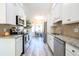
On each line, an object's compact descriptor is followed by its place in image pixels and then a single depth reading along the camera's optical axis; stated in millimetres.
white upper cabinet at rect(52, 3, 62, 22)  2080
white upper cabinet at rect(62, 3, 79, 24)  1128
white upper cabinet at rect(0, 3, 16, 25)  1570
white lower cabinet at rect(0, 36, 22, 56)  1521
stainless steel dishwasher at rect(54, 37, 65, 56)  1187
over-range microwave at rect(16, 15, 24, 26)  2247
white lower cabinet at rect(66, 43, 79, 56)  785
